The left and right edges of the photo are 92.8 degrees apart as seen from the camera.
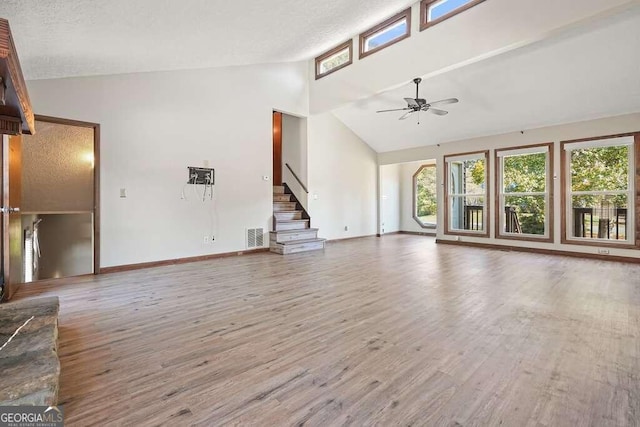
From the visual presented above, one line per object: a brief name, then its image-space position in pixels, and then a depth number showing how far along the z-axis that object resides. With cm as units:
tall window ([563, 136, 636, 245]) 555
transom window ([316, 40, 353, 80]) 632
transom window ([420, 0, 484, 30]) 451
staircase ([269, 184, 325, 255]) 642
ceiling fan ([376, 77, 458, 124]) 514
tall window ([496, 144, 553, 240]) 647
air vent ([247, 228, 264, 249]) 630
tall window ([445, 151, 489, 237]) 745
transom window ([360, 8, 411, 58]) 525
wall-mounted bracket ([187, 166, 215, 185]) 545
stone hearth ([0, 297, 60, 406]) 133
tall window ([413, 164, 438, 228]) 1009
